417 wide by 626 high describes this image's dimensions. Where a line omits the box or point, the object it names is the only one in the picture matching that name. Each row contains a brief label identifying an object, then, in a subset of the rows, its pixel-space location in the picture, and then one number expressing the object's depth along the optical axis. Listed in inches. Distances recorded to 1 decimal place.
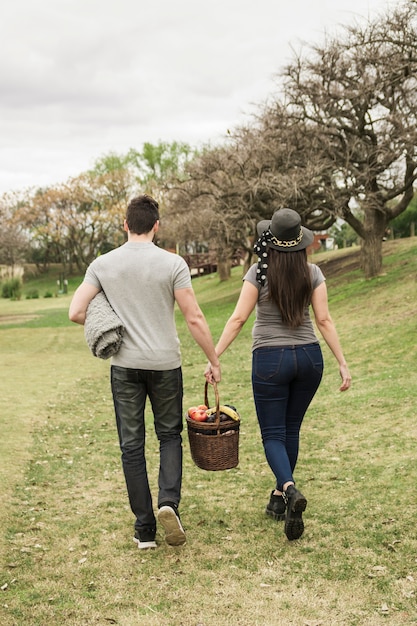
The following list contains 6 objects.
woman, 179.0
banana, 188.1
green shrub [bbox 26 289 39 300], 2045.8
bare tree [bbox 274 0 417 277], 771.4
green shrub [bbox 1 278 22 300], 2001.7
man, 172.6
